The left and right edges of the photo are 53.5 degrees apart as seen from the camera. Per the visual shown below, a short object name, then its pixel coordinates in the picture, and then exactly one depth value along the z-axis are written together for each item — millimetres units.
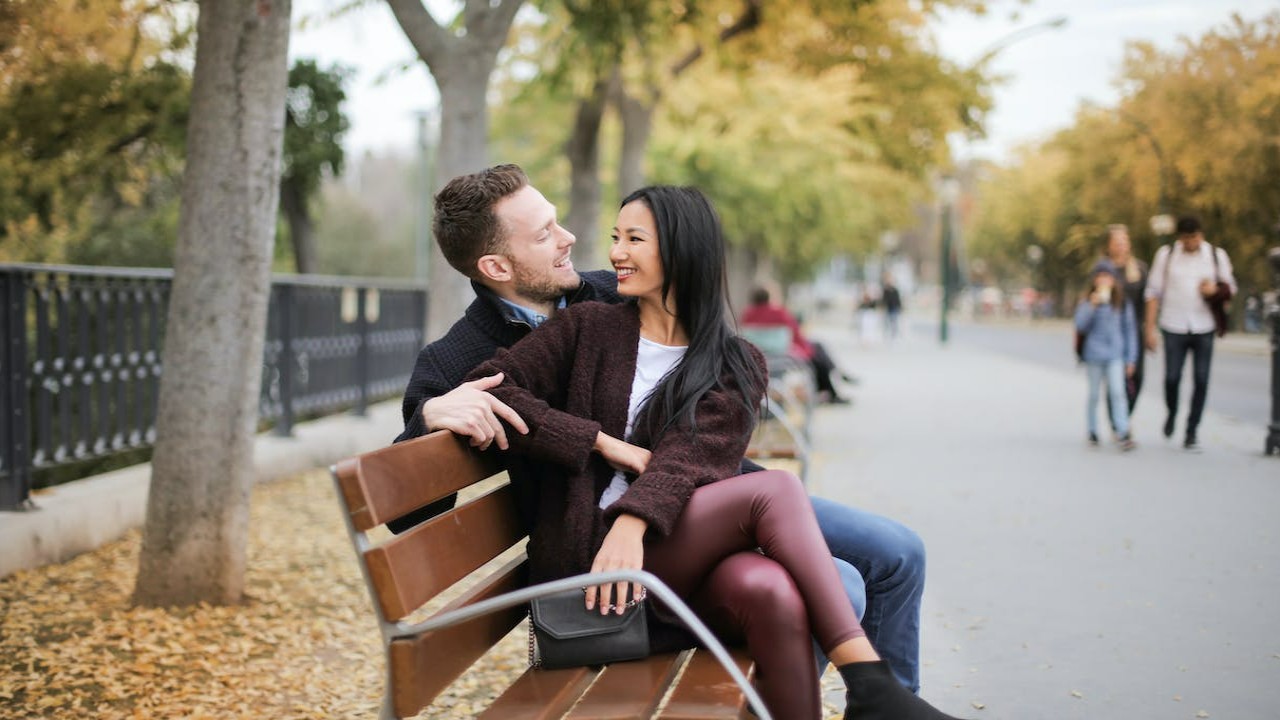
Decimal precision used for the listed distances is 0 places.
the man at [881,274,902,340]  35438
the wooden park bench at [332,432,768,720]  2480
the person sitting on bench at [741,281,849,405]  13070
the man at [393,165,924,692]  3363
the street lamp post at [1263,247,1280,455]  10133
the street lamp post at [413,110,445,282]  26734
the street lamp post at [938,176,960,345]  33938
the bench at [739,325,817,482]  7250
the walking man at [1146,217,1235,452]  10688
